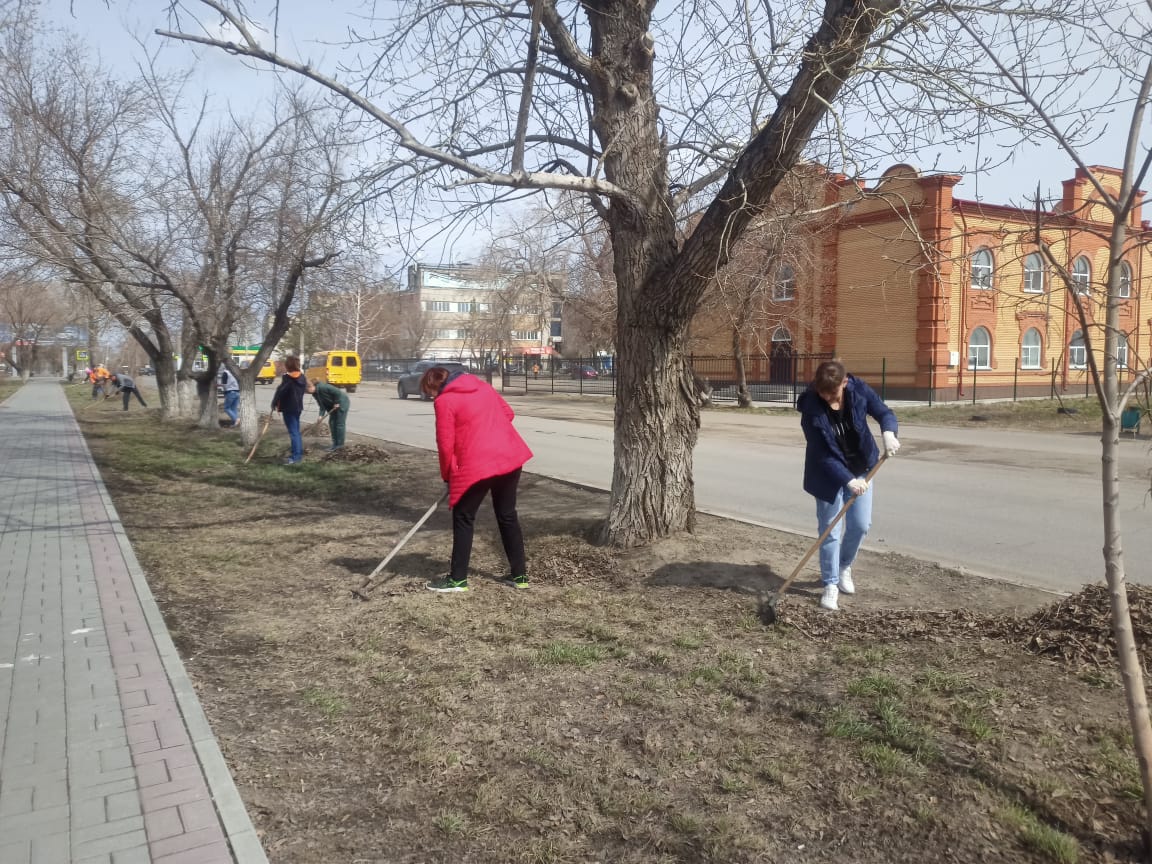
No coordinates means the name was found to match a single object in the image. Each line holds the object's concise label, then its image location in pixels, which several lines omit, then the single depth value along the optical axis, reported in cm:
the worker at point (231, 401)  2041
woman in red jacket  538
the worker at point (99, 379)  3666
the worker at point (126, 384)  2716
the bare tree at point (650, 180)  534
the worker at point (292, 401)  1259
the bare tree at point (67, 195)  1327
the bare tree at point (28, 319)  1611
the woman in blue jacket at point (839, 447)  496
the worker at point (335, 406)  1323
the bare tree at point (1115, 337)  256
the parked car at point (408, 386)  3573
